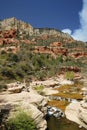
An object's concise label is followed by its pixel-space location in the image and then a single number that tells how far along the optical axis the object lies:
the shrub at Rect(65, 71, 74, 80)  58.60
